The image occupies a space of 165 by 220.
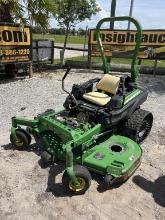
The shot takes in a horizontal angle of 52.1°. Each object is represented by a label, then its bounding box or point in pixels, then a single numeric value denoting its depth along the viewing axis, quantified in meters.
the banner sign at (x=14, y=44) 5.35
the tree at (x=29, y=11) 5.61
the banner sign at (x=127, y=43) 6.38
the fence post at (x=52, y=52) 7.52
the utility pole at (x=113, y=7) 7.83
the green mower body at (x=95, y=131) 2.37
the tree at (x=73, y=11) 7.26
